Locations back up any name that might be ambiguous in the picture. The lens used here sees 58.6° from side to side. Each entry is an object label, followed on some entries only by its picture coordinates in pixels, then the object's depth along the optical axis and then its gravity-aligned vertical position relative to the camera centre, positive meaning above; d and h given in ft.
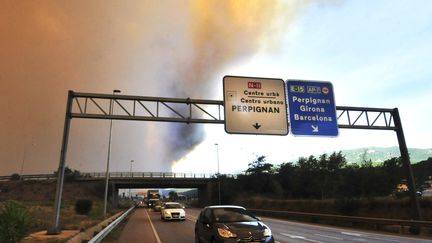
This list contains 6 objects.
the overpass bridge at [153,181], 253.24 +23.50
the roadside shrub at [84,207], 129.98 +4.02
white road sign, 66.13 +18.58
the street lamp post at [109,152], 126.65 +21.09
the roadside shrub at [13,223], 37.58 -0.17
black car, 33.55 -1.03
